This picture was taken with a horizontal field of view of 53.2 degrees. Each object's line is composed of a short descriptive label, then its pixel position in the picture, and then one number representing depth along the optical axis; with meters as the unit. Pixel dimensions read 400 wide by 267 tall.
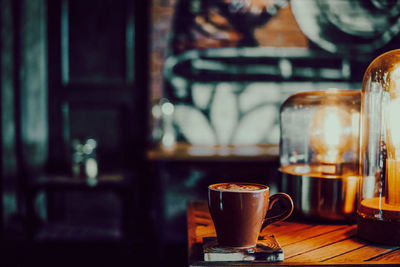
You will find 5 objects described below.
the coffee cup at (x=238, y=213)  0.68
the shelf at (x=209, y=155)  2.26
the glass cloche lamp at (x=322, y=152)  0.87
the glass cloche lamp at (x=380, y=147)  0.77
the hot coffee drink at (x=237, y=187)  0.73
